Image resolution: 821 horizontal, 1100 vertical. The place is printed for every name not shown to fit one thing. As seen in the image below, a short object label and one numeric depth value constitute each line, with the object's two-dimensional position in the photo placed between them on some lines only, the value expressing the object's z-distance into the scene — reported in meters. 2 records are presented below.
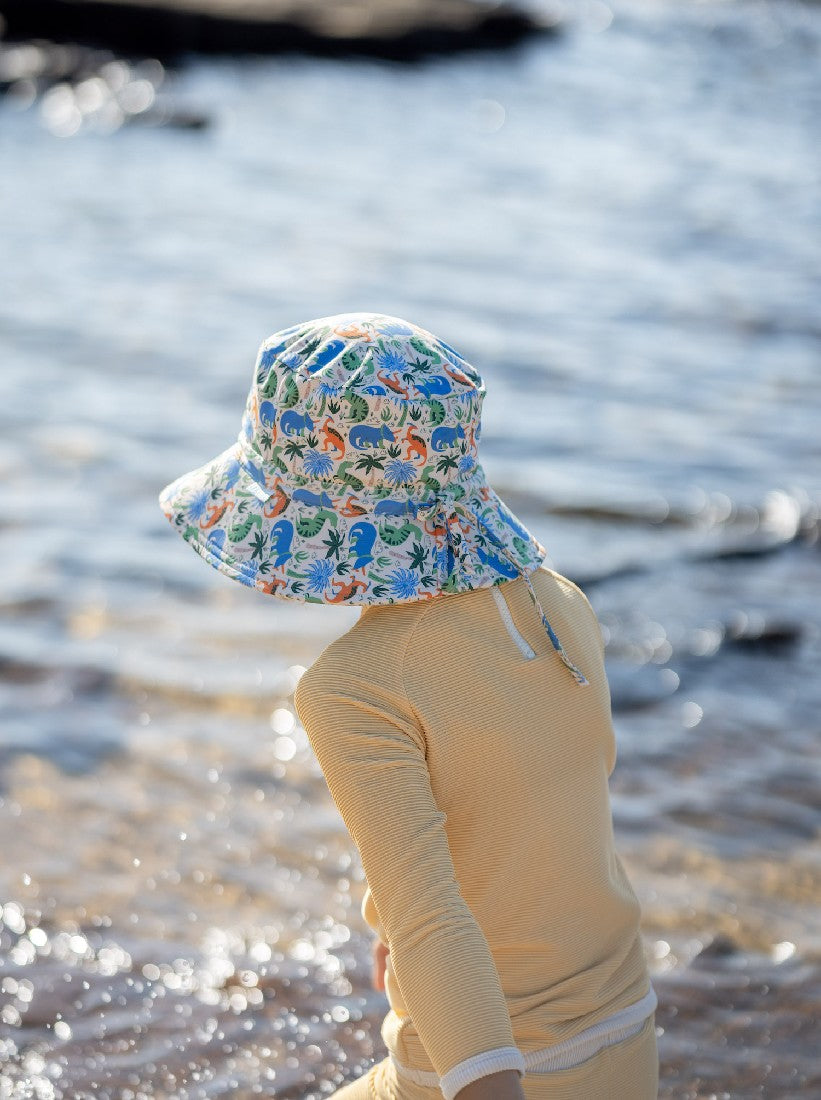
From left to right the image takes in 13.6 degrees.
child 2.59
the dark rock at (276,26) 22.97
